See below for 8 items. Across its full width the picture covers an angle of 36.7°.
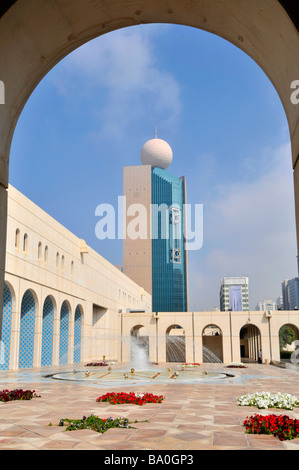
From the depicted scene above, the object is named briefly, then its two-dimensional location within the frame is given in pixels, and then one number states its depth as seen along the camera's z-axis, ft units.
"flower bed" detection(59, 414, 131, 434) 26.05
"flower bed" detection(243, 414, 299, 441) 23.62
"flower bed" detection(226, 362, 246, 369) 100.83
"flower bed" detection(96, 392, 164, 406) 38.24
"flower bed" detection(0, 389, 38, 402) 40.57
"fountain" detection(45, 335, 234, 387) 62.69
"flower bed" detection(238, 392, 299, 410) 35.27
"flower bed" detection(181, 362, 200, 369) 98.49
